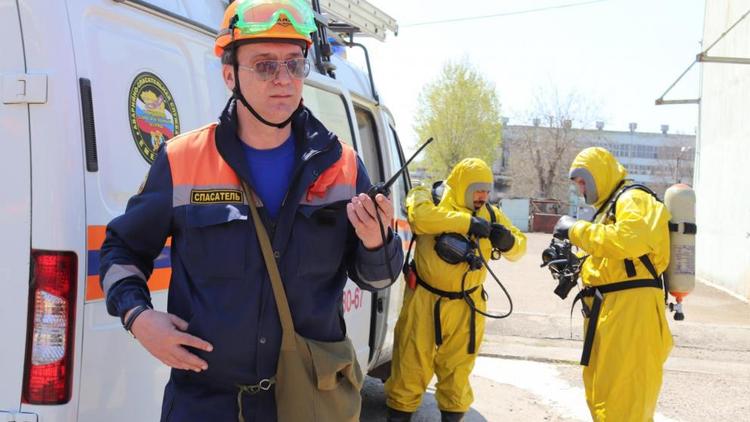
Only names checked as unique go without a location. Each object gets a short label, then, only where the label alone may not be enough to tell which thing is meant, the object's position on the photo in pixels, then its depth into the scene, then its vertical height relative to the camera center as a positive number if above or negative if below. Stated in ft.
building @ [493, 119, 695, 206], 164.76 +9.38
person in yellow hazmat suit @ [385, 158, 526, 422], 15.61 -2.59
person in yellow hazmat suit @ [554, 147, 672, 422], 12.89 -2.11
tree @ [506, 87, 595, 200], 162.30 +9.28
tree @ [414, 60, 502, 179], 140.15 +14.55
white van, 6.82 -0.16
